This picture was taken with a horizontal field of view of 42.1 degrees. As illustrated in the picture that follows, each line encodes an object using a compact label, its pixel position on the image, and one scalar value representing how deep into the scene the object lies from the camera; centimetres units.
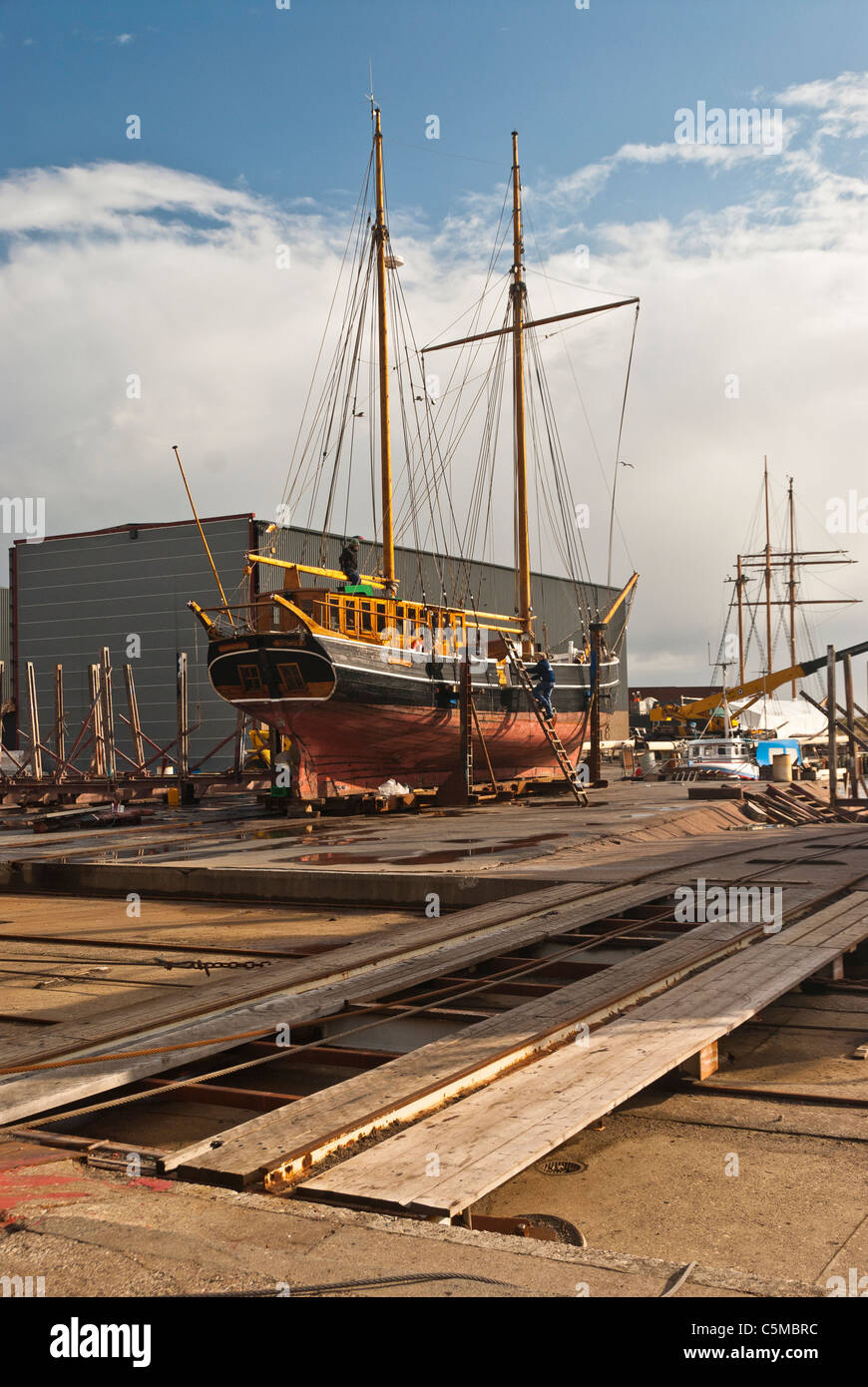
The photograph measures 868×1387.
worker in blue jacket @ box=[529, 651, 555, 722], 2892
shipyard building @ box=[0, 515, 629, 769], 4588
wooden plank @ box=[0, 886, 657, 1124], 538
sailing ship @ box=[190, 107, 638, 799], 2530
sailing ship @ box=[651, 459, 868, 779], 3403
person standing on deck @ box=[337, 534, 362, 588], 2875
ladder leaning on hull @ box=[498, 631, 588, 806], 2472
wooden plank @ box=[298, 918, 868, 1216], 411
